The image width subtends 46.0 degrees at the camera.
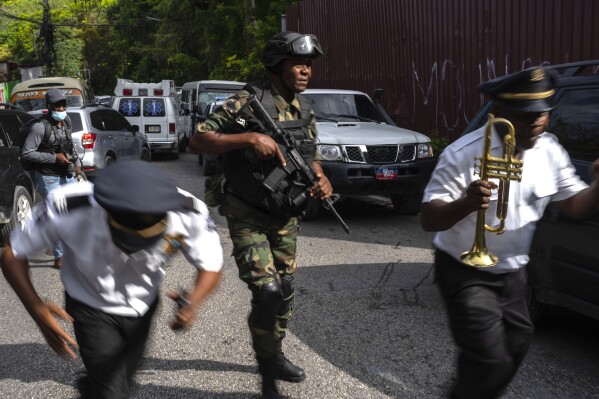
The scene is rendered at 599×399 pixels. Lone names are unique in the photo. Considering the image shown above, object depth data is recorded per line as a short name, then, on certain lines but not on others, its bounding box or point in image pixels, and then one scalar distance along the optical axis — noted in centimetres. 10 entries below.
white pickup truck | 877
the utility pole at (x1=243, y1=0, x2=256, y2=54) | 2442
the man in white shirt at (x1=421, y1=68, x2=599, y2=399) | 266
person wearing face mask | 702
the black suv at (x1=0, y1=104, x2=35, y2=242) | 804
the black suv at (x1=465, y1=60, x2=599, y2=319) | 405
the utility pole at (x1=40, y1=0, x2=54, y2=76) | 3834
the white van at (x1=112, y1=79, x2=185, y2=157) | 1983
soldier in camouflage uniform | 358
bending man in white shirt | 245
